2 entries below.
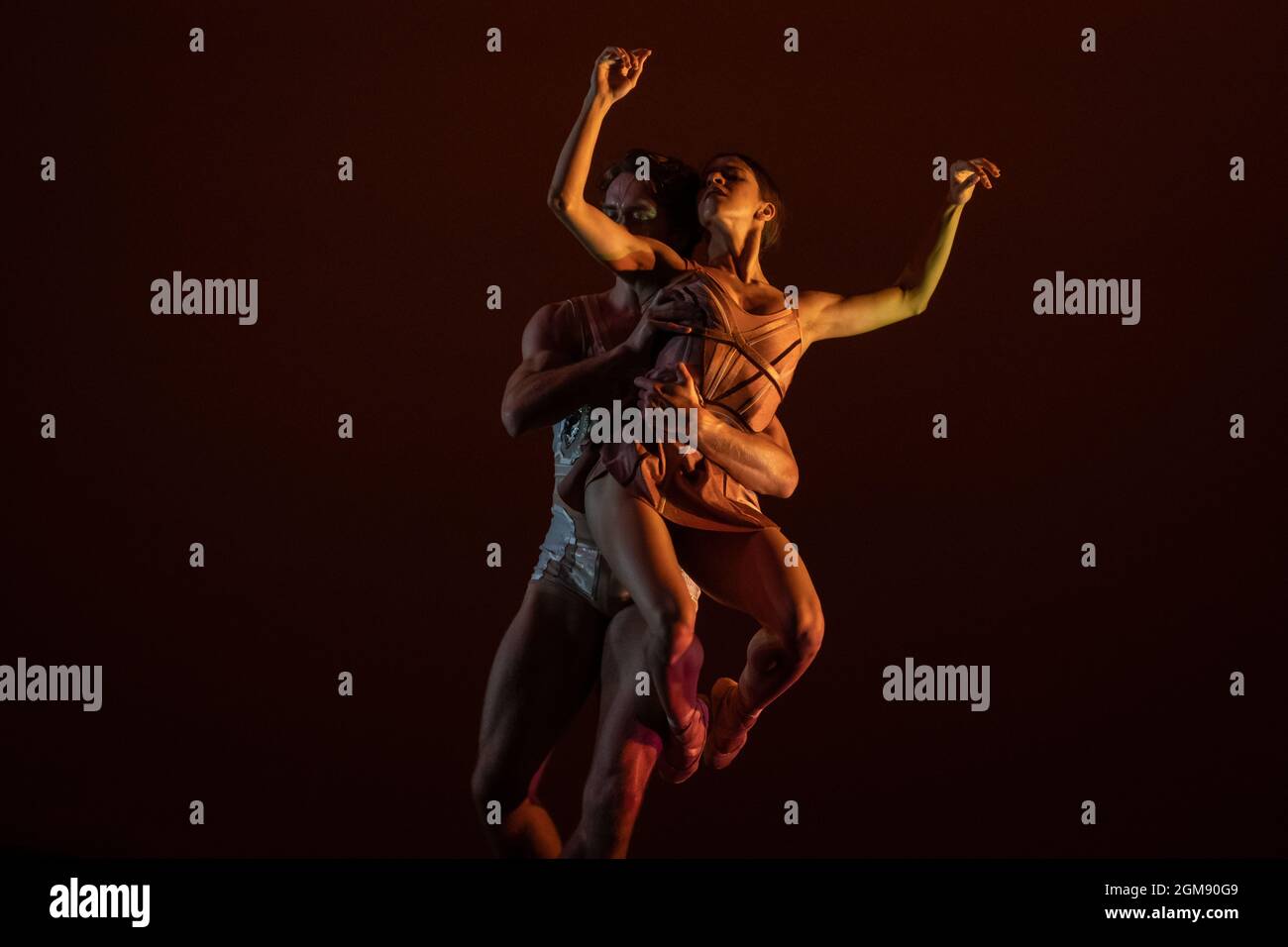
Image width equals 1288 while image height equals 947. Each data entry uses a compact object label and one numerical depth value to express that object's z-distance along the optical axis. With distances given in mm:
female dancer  3791
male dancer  3949
